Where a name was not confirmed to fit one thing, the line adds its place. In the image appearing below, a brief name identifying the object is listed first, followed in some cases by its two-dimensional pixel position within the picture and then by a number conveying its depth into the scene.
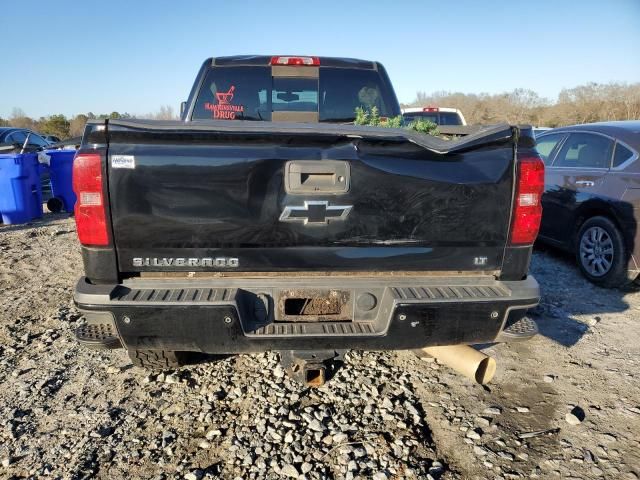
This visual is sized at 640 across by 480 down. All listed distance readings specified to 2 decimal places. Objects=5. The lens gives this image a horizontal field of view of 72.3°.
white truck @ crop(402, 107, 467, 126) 11.86
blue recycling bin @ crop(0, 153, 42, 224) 7.97
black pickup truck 2.18
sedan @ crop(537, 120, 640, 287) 4.73
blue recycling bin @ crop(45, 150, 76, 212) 9.29
